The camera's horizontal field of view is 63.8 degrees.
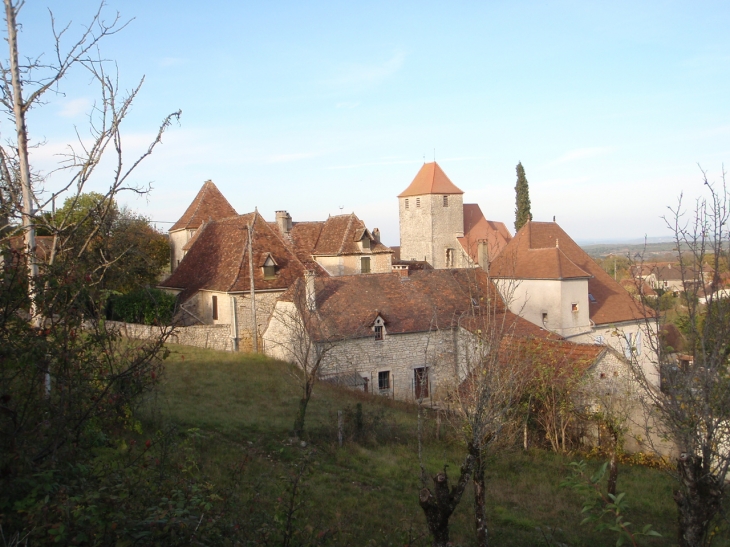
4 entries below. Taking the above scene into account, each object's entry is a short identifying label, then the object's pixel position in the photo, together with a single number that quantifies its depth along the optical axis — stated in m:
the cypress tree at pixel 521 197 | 61.81
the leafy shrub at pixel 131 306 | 27.41
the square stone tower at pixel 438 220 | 61.66
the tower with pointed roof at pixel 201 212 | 36.47
